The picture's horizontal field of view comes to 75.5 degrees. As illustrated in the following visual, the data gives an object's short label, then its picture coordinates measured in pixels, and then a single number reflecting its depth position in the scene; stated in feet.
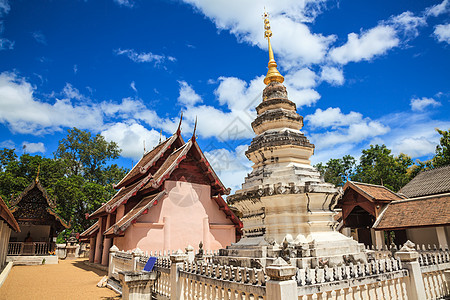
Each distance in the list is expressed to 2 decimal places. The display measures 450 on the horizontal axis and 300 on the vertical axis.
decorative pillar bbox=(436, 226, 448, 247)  40.88
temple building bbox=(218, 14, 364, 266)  18.70
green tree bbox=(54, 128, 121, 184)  131.13
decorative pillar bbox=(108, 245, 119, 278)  38.11
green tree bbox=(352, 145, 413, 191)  104.68
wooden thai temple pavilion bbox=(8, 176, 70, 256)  67.77
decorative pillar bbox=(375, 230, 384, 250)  49.61
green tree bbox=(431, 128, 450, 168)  81.66
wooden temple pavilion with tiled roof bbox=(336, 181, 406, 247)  50.16
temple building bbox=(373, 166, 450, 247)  38.75
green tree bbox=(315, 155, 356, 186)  140.77
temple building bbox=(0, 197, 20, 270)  31.48
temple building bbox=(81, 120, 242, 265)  43.73
